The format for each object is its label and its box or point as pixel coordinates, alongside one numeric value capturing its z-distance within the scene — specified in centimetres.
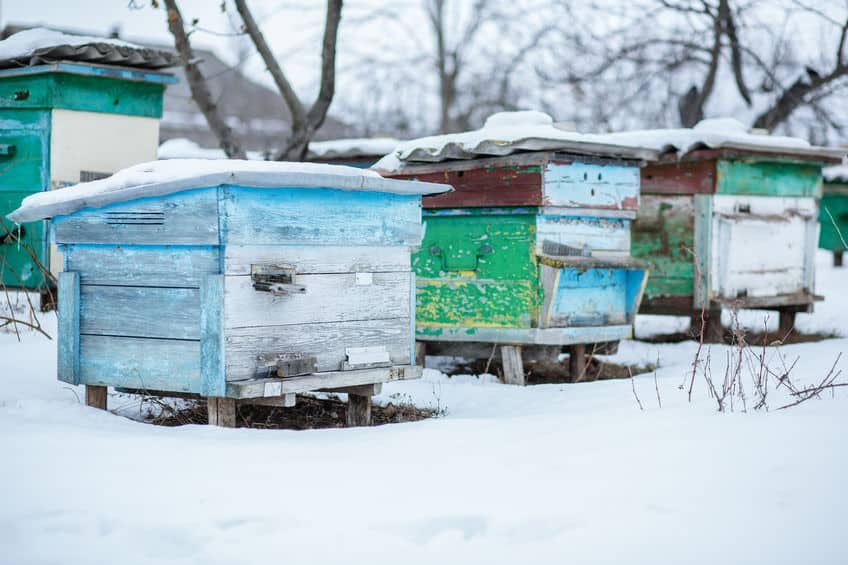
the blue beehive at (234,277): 397
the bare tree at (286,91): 890
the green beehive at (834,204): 1387
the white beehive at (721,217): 731
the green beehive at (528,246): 595
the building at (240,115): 2593
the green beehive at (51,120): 701
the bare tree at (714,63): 1177
